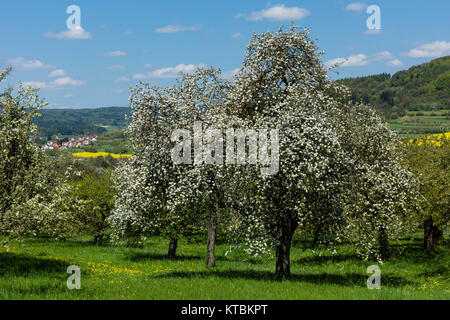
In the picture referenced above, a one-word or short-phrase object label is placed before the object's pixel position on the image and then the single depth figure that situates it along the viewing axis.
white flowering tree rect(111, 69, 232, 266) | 19.30
